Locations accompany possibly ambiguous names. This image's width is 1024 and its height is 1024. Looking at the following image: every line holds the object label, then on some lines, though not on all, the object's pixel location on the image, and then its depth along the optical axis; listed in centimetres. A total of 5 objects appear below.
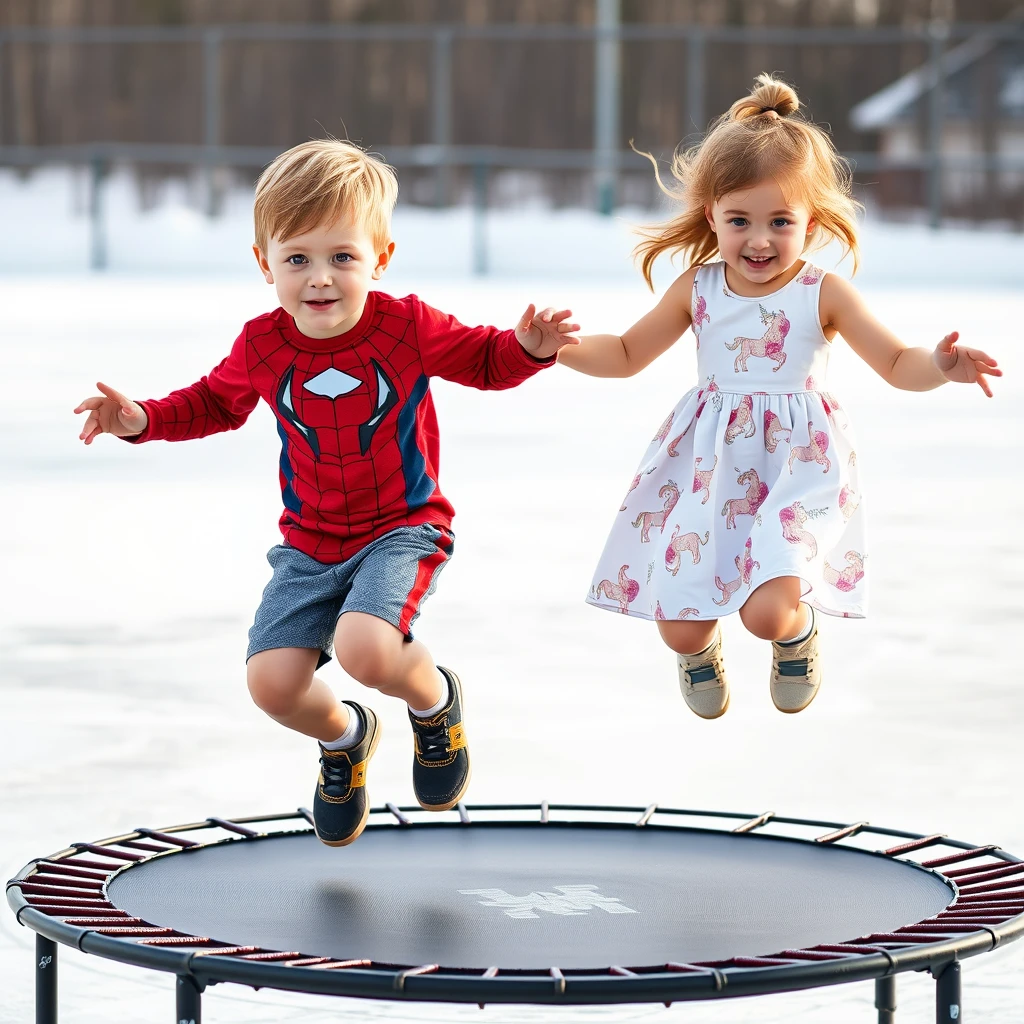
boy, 610
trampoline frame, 526
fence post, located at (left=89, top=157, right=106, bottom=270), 4041
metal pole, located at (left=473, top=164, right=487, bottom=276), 4005
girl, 639
